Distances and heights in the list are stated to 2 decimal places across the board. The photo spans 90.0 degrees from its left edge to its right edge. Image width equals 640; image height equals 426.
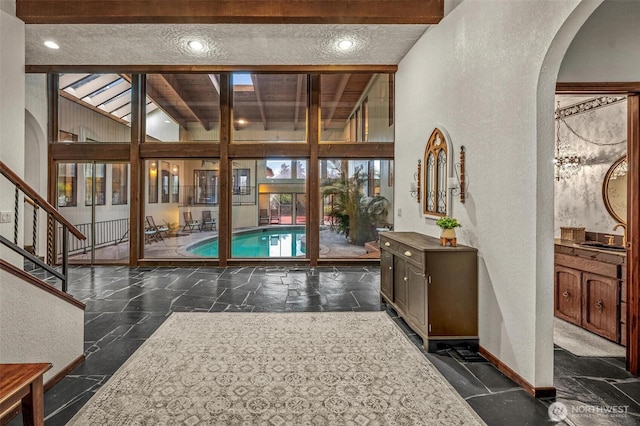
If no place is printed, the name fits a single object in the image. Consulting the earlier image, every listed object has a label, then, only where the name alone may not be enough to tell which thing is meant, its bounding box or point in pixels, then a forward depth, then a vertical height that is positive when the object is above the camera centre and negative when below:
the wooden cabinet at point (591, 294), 3.21 -0.87
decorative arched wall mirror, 3.80 +0.48
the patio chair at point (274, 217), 7.32 -0.10
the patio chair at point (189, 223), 7.17 -0.24
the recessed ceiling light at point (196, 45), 4.54 +2.42
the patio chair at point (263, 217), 7.35 -0.10
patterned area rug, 2.14 -1.34
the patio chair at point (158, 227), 6.99 -0.33
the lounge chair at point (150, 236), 6.91 -0.51
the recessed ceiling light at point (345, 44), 4.54 +2.44
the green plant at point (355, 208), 7.05 +0.12
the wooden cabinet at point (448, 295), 3.10 -0.79
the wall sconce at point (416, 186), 4.50 +0.39
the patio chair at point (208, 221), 7.00 -0.19
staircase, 2.28 -0.83
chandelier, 4.32 +0.74
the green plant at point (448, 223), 3.27 -0.10
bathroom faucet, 3.70 -0.15
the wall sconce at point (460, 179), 3.40 +0.37
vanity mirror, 3.77 +0.29
